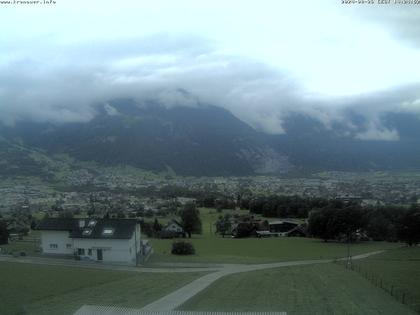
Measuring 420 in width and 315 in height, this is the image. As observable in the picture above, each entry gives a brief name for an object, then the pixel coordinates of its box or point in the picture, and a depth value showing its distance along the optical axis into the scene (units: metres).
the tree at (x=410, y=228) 69.38
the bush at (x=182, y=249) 59.84
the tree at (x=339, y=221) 78.88
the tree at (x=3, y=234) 63.67
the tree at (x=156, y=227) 87.19
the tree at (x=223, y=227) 95.12
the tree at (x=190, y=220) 87.50
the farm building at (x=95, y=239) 51.78
